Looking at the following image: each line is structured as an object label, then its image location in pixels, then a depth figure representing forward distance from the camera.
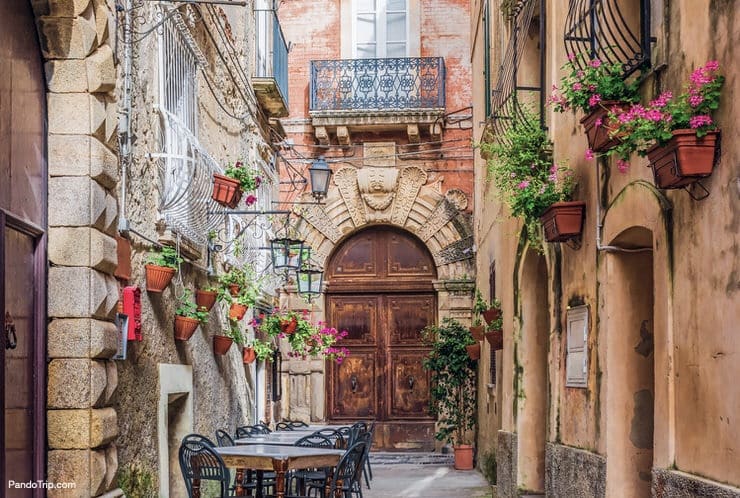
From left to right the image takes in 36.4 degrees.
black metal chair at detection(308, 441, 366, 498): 8.63
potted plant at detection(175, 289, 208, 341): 9.41
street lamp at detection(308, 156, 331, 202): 12.63
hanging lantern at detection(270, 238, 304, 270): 12.41
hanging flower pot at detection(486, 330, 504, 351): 12.91
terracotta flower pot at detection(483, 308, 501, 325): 13.09
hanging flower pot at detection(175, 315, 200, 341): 9.41
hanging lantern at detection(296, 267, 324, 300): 14.24
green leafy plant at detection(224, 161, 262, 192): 10.23
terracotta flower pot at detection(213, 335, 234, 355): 11.45
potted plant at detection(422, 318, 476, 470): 17.23
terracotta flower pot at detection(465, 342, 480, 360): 16.75
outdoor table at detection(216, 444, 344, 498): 8.34
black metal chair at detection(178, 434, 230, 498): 8.55
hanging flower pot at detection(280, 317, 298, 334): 14.59
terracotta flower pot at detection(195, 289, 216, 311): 9.98
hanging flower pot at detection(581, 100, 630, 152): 6.38
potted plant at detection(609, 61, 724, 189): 5.02
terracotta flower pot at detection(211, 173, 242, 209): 9.95
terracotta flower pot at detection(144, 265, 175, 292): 8.36
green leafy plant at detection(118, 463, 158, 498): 7.64
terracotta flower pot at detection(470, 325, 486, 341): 14.95
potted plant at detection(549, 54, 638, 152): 6.39
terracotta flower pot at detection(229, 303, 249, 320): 11.49
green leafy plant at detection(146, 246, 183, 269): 8.49
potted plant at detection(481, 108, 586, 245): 7.96
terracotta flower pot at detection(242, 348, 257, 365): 13.55
